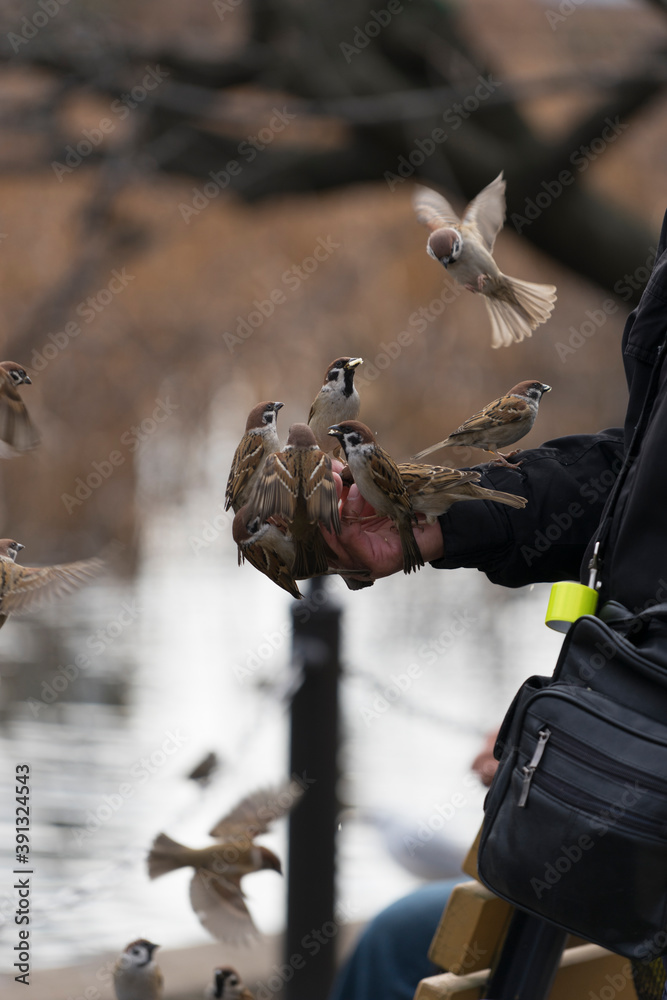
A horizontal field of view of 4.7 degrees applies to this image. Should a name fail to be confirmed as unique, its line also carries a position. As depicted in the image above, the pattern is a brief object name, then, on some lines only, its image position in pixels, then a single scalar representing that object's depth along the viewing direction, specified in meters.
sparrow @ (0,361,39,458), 6.36
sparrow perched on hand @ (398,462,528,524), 6.35
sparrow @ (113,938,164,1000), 6.62
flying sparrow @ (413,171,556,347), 6.39
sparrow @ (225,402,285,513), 6.32
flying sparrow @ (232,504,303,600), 6.29
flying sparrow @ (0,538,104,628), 6.36
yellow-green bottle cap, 6.27
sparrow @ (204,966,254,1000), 6.71
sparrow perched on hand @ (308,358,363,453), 6.37
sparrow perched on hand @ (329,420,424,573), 6.31
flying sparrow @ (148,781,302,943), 6.66
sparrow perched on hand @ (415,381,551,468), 6.42
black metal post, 6.94
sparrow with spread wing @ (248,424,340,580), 6.28
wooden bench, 6.43
